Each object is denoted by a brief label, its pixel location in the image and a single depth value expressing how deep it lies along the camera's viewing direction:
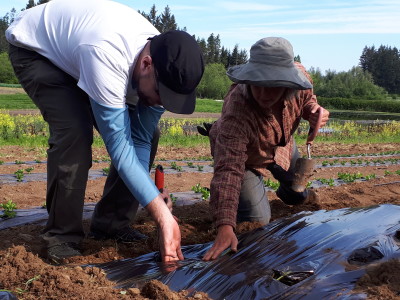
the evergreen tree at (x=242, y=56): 71.75
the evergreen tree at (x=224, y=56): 73.88
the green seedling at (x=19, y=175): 5.86
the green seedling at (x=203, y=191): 4.95
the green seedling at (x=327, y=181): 6.24
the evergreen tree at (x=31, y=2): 75.56
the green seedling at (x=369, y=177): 6.68
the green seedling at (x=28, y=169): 6.32
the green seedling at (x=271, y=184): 5.80
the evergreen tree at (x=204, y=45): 67.74
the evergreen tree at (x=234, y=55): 71.69
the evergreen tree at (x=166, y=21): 83.38
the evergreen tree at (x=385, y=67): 96.62
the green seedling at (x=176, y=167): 7.24
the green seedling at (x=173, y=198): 4.79
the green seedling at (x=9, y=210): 4.08
